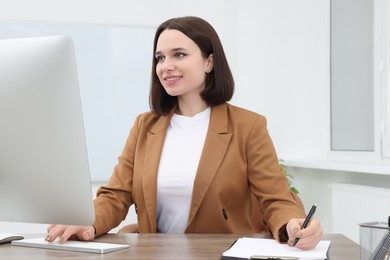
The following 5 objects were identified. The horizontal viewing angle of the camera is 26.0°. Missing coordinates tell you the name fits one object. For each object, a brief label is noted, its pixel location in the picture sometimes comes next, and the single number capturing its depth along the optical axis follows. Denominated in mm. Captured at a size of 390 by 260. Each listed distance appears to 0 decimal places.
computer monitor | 1709
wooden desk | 1789
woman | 2218
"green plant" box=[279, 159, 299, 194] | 4446
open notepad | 1766
